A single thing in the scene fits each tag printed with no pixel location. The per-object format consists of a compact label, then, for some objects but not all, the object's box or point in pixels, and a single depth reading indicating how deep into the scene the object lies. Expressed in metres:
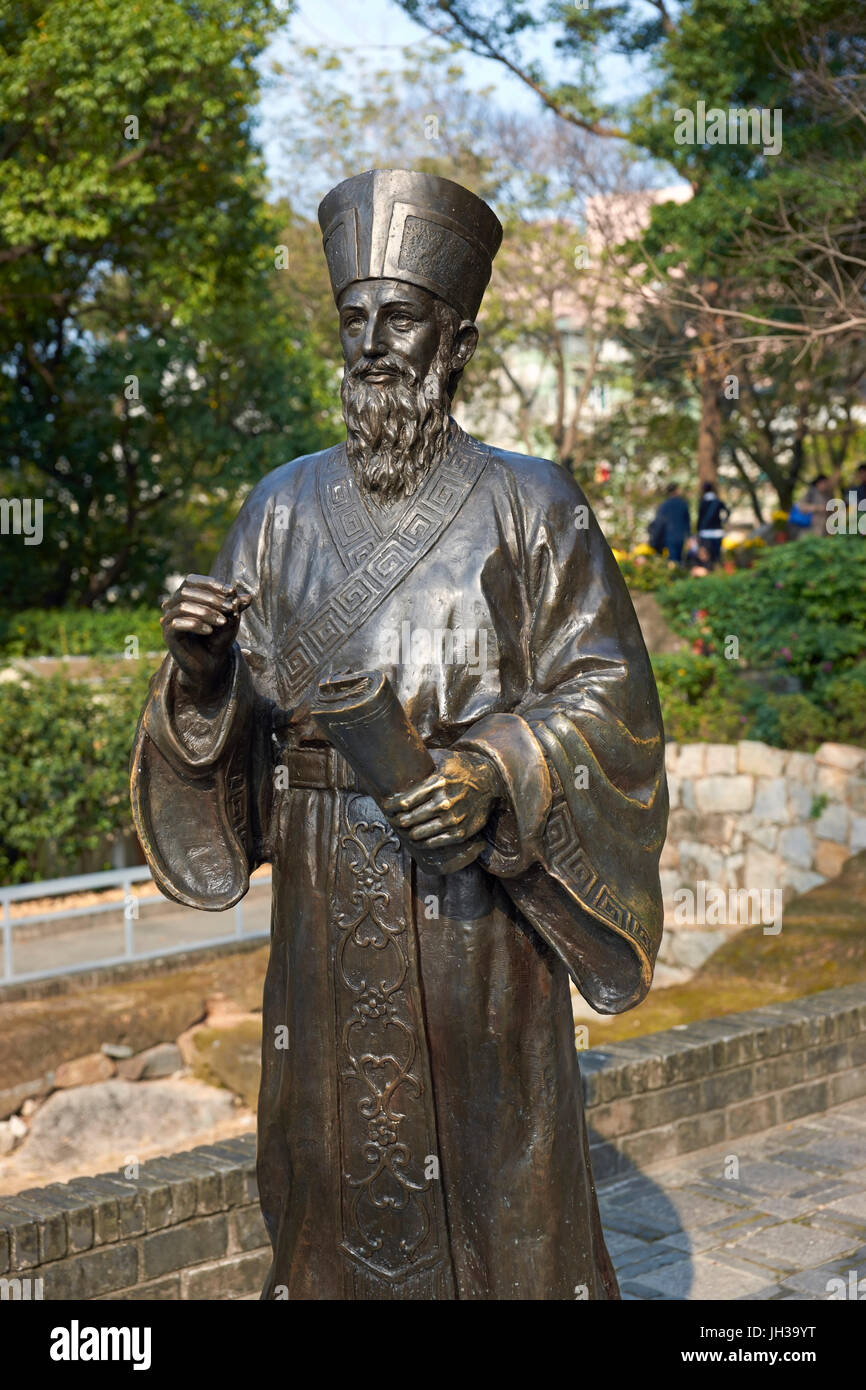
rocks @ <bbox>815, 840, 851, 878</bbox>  11.23
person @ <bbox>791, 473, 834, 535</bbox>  15.69
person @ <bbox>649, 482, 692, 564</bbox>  16.11
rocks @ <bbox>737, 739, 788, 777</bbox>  11.77
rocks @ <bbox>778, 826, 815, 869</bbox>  11.52
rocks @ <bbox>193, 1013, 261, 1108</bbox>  8.19
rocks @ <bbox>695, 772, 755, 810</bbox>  12.00
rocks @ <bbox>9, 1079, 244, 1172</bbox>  7.93
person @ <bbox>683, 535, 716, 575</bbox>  15.59
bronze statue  2.73
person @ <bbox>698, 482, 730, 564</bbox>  15.86
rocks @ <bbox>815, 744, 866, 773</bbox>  11.09
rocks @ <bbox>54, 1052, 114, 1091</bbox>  8.16
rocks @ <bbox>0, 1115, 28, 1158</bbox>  7.92
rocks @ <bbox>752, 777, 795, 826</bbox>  11.70
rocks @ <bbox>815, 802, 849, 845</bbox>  11.18
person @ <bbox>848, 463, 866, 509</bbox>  13.48
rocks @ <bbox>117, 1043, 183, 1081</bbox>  8.45
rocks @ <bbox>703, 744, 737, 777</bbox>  12.15
